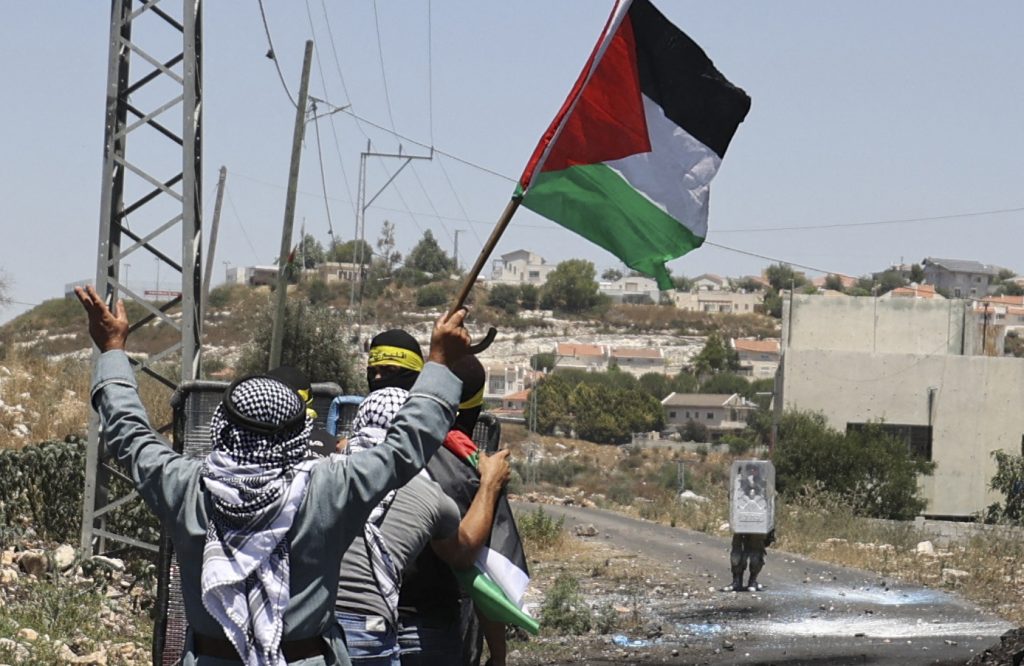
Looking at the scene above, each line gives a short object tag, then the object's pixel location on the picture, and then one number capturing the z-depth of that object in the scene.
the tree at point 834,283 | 183.36
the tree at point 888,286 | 191.80
